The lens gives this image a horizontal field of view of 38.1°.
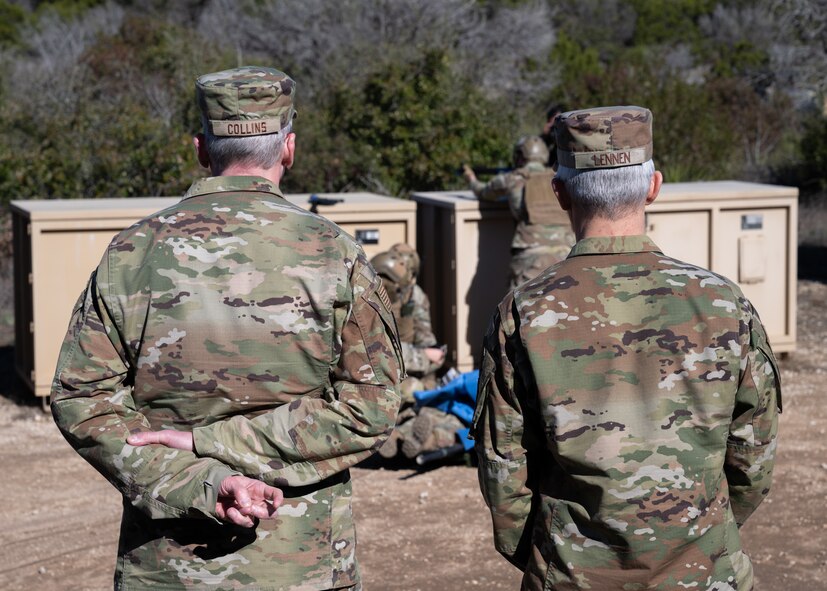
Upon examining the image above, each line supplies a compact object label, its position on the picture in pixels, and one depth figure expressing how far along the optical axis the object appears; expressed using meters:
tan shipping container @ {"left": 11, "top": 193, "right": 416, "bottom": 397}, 7.93
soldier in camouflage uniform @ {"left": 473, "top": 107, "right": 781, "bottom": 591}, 2.51
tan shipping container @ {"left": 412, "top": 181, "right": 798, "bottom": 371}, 8.41
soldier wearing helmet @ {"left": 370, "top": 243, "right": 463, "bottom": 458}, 7.16
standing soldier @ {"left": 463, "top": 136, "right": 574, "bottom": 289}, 7.98
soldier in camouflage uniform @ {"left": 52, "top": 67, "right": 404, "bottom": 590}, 2.60
